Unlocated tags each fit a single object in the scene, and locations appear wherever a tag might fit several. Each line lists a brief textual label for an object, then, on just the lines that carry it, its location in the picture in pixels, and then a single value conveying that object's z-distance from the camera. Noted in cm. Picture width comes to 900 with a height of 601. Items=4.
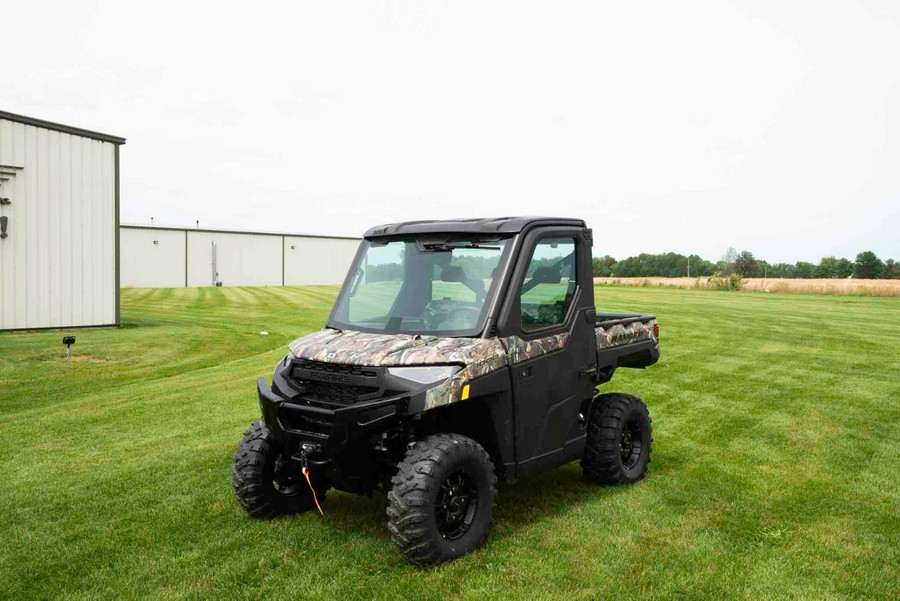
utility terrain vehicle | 511
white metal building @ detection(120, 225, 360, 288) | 5506
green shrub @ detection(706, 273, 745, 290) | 5512
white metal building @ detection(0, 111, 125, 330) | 2167
